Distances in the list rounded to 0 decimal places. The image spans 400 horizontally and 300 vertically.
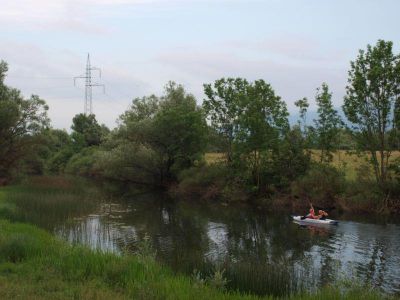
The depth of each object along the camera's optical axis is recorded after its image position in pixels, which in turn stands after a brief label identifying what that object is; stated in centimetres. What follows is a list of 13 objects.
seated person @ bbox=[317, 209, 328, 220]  3184
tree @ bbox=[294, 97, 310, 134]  4391
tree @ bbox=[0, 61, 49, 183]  4308
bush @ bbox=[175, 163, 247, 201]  4581
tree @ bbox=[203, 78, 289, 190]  4484
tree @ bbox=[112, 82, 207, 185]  5406
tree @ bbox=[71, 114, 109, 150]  10362
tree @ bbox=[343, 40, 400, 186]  3597
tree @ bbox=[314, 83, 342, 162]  4156
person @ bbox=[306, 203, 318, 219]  3185
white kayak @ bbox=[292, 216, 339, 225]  3055
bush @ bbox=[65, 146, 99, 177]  8138
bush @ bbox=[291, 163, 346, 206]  3894
